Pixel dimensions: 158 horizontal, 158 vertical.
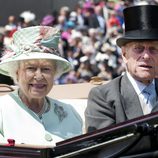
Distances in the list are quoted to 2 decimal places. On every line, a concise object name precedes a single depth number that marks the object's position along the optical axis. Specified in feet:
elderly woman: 23.38
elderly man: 23.13
